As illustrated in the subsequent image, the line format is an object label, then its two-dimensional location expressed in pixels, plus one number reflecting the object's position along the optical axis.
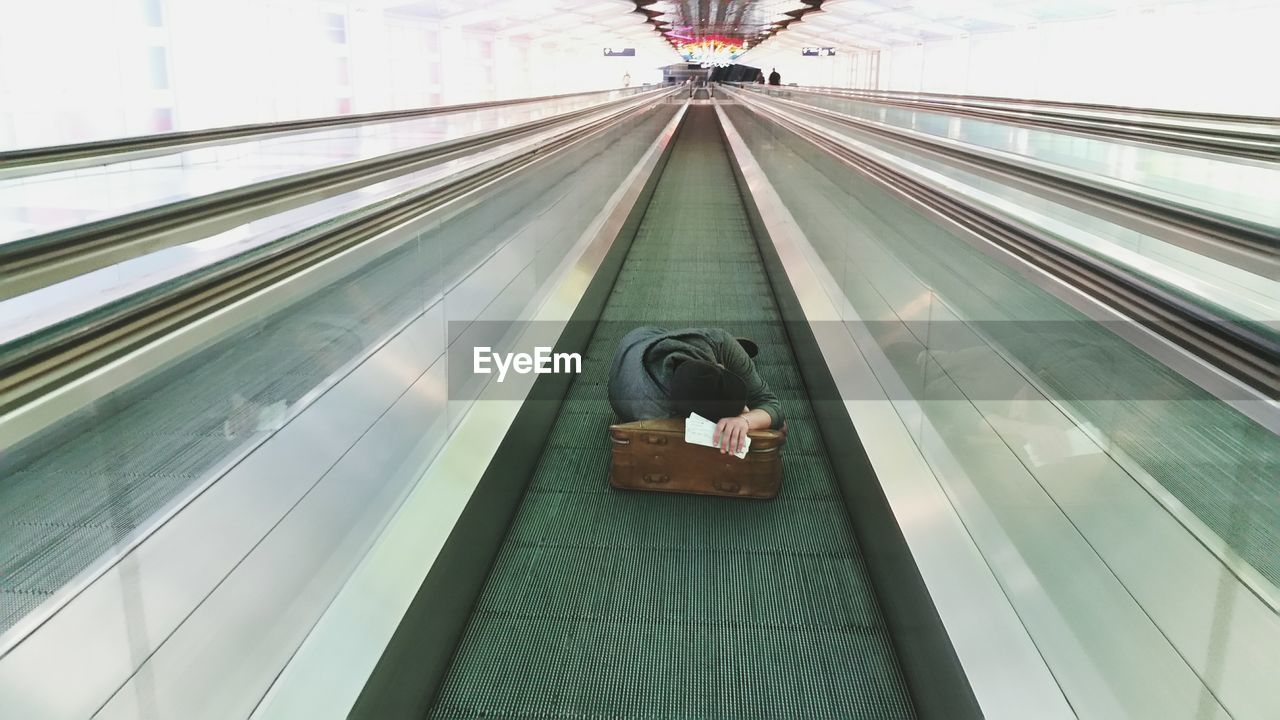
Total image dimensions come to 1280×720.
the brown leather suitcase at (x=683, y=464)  3.51
